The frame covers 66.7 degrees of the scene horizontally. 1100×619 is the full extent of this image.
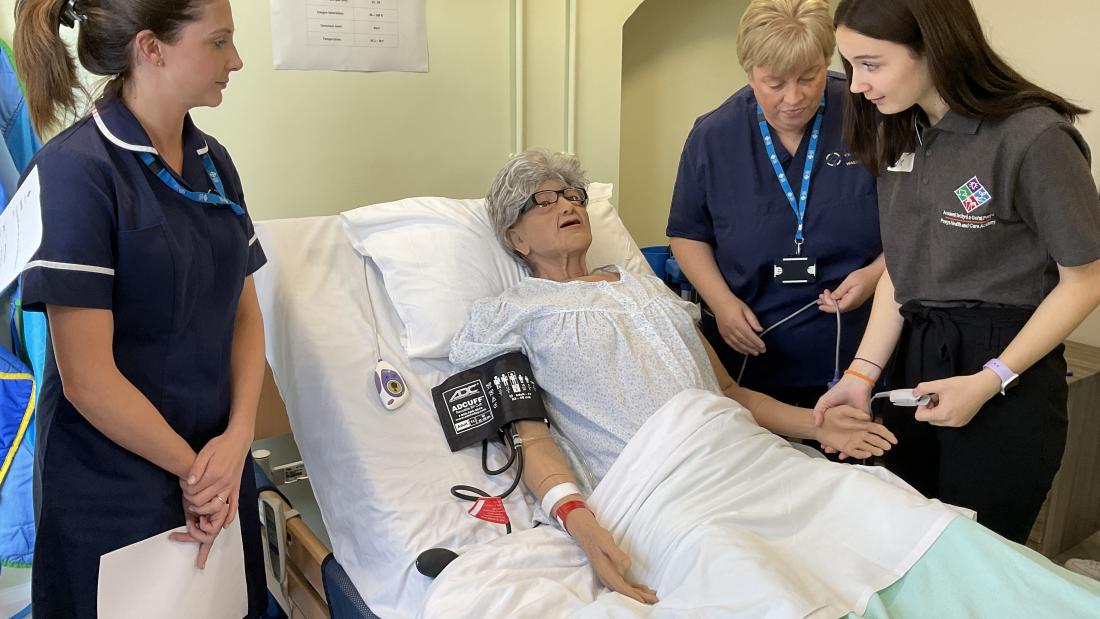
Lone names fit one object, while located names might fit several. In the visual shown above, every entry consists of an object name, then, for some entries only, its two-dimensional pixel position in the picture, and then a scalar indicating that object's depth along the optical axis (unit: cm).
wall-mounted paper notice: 219
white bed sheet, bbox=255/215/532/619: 151
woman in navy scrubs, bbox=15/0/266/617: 113
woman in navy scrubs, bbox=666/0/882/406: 181
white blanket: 117
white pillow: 187
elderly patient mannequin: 164
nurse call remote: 173
